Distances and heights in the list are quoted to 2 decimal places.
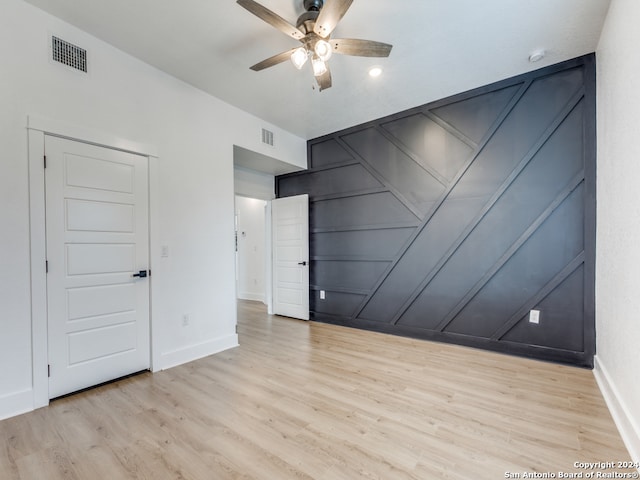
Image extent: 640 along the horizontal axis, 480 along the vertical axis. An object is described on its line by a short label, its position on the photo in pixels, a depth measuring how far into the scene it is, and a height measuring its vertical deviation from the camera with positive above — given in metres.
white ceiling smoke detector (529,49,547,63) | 2.74 +1.71
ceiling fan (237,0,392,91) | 1.93 +1.46
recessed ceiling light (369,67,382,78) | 2.97 +1.70
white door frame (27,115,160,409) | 2.20 -0.09
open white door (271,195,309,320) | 4.86 -0.32
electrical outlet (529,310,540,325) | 3.06 -0.85
